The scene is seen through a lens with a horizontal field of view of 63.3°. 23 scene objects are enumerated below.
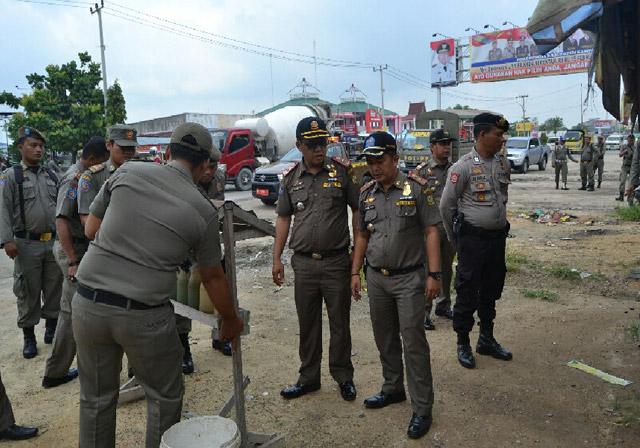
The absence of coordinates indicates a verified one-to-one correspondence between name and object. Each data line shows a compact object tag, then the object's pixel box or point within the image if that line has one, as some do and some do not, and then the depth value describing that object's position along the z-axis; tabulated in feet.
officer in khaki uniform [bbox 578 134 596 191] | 54.13
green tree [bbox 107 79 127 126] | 76.33
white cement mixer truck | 62.85
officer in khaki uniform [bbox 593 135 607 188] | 55.13
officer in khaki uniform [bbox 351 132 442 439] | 10.77
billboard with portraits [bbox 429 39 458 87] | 123.44
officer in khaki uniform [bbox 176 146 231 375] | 13.58
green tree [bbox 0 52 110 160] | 69.92
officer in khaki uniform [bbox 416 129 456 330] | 16.72
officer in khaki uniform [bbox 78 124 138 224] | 12.51
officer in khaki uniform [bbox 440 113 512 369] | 13.28
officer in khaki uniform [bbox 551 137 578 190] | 56.54
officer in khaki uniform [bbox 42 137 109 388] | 12.95
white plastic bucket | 7.66
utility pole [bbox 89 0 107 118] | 76.69
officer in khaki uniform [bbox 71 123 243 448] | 7.50
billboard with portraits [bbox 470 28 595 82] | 104.22
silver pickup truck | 82.28
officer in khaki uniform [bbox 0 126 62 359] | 15.10
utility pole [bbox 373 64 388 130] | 156.80
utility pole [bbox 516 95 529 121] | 231.91
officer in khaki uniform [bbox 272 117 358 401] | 11.90
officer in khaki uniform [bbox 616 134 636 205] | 44.86
